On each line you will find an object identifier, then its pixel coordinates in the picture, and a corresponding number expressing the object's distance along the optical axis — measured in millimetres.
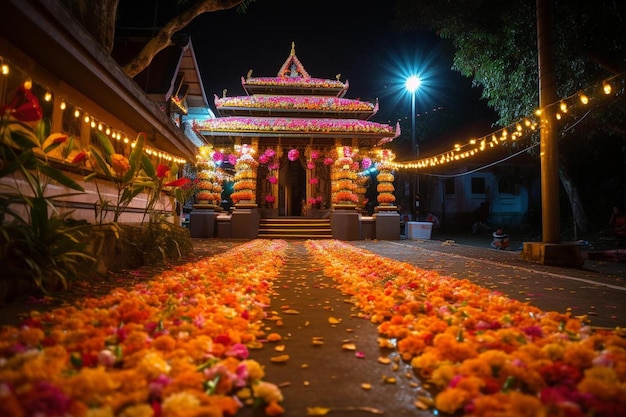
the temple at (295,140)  14844
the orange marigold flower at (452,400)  1383
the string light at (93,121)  3803
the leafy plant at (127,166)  4617
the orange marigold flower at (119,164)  4613
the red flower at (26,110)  3180
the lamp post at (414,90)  17688
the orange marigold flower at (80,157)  4336
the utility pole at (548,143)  6836
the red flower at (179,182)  5991
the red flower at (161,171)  5516
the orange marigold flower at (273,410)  1381
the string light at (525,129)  6238
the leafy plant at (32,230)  3064
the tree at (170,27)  8805
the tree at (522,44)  8695
